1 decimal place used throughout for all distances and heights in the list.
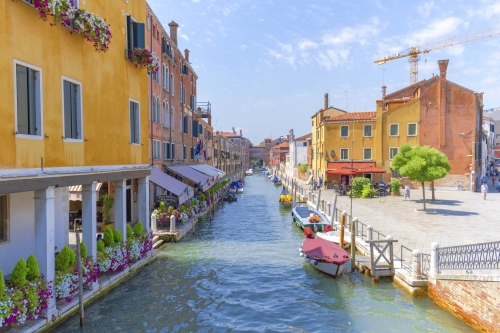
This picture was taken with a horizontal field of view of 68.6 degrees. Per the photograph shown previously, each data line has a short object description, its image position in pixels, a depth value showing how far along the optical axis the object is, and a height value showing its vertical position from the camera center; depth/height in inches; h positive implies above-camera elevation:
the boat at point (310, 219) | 835.4 -148.3
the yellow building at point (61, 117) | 285.7 +41.3
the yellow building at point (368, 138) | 1423.5 +78.1
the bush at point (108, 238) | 434.6 -94.4
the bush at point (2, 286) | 265.5 -92.5
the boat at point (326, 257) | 520.1 -143.8
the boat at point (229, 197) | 1511.9 -161.7
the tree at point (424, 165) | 940.0 -21.3
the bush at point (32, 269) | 300.5 -90.4
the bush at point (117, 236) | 453.6 -96.1
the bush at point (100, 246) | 417.4 -99.5
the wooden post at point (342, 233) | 614.5 -128.2
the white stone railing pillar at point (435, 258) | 422.9 -117.7
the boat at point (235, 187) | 1780.3 -145.0
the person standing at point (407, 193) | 1129.8 -111.5
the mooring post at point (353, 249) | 550.3 -140.7
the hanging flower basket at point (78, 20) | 301.4 +128.0
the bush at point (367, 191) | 1240.1 -116.4
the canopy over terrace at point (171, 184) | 717.0 -53.1
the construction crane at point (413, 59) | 3014.3 +827.3
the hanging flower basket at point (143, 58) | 490.9 +136.0
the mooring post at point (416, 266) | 447.6 -134.6
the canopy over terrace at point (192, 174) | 949.2 -45.0
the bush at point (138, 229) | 518.9 -99.9
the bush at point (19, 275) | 285.4 -90.6
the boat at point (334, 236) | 672.4 -149.5
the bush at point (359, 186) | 1262.3 -98.6
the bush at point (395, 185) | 1272.1 -96.5
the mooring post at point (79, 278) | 333.4 -109.1
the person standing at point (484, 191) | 1134.1 -105.9
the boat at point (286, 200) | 1311.5 -153.3
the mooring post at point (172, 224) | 730.2 -131.1
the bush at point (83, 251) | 371.9 -94.0
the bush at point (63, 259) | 341.4 -94.5
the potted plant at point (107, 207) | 629.1 -85.0
